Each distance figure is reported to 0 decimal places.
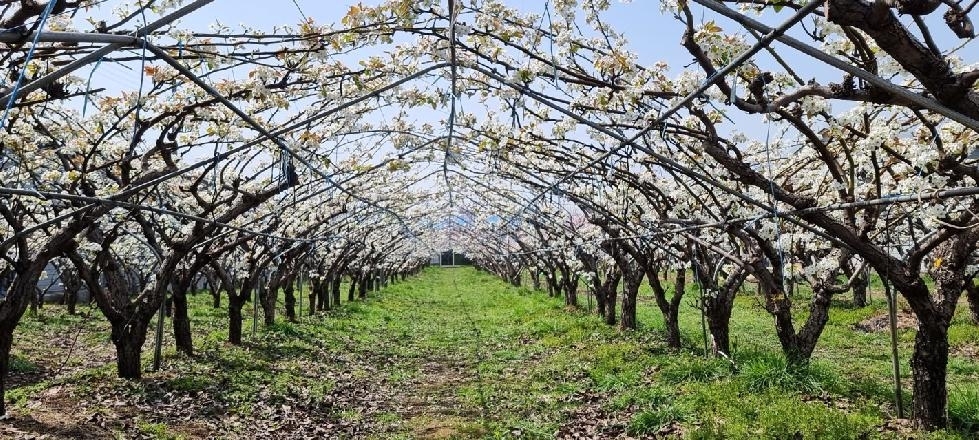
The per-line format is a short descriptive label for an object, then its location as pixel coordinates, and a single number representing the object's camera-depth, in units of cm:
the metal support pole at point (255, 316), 1676
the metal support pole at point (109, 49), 363
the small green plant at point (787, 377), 890
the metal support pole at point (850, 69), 329
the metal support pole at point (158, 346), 1152
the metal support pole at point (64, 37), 324
